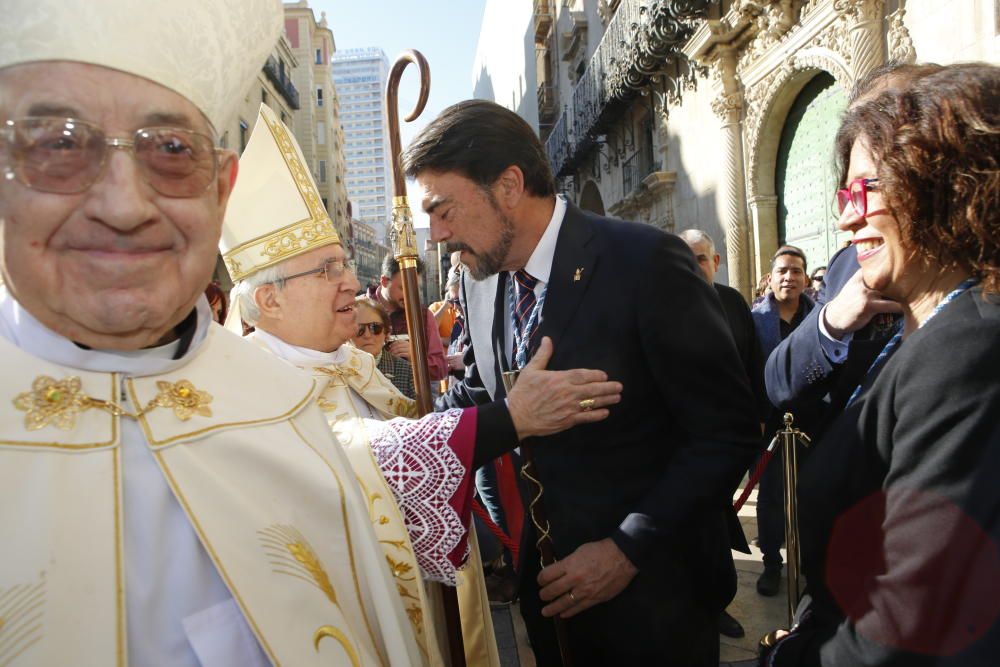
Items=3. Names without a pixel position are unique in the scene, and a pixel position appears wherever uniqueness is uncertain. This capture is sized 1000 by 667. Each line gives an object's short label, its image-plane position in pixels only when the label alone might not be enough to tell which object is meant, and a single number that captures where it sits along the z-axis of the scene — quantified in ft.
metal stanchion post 7.72
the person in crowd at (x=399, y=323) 14.88
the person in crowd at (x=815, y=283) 16.85
